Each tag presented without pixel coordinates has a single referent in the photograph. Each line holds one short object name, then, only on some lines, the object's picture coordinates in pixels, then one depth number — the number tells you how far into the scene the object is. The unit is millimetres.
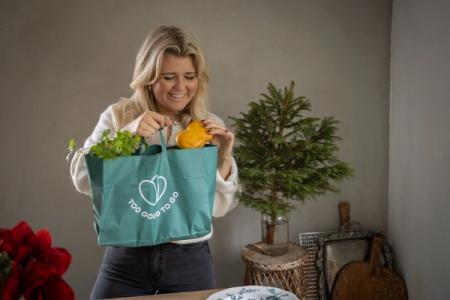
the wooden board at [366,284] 2297
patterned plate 1028
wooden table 1078
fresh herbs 1103
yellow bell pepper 1274
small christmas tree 1794
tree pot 1948
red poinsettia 588
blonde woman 1408
